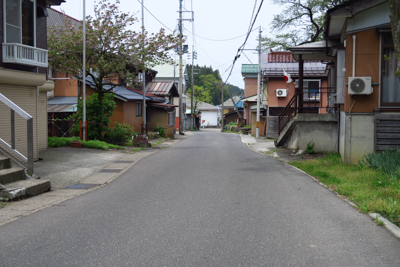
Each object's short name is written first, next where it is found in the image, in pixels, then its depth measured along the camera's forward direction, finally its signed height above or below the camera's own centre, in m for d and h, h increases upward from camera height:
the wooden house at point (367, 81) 13.02 +1.45
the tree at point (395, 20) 8.21 +2.24
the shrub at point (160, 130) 34.82 -0.69
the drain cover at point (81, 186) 10.66 -1.81
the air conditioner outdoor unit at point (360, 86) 13.05 +1.28
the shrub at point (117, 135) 23.42 -0.79
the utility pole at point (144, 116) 27.28 +0.41
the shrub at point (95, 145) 19.75 -1.19
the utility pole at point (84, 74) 20.64 +2.58
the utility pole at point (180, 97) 43.66 +2.86
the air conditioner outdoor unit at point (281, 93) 35.62 +2.81
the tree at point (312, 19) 28.02 +8.17
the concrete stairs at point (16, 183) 8.57 -1.50
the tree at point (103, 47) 22.00 +4.35
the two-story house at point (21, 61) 12.62 +2.09
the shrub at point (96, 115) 22.39 +0.41
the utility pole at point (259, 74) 32.96 +4.21
